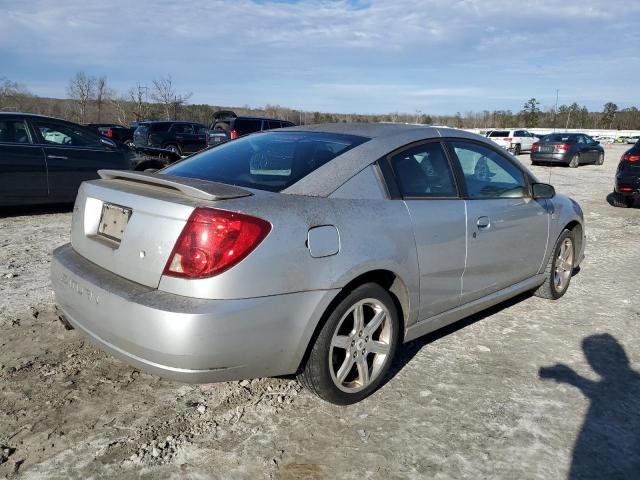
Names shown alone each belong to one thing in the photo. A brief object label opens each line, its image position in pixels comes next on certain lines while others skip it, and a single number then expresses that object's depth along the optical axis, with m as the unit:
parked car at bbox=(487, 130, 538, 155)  30.03
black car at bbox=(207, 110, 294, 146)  17.66
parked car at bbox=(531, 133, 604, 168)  21.61
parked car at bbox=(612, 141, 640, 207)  10.12
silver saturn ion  2.37
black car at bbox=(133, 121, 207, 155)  21.07
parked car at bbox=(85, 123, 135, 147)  26.27
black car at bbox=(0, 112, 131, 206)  7.50
